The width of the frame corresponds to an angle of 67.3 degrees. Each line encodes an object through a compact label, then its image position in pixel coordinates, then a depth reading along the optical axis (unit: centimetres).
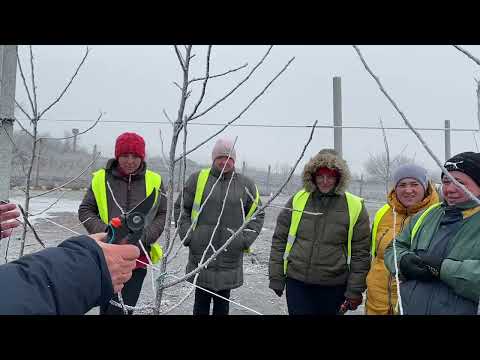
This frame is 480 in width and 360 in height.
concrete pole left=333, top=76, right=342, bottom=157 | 397
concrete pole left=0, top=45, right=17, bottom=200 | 126
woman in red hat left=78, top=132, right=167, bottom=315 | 239
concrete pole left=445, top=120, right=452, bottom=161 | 339
